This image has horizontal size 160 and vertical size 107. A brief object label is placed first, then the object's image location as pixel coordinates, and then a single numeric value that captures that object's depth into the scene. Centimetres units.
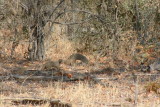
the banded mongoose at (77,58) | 2133
